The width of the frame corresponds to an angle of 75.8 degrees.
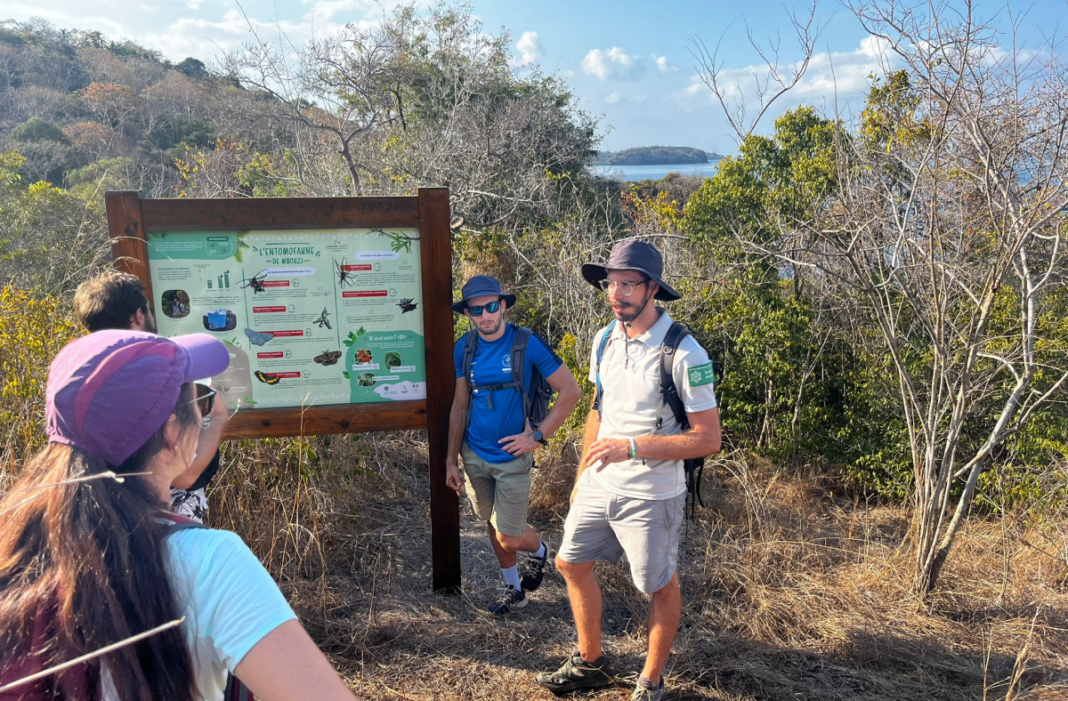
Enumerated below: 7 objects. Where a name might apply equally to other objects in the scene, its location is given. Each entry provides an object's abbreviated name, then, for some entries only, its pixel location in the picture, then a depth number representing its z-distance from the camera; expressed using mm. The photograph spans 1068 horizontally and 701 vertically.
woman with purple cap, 906
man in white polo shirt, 2566
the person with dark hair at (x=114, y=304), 2568
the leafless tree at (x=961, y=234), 3189
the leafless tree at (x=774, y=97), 4059
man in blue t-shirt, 3342
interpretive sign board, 3213
